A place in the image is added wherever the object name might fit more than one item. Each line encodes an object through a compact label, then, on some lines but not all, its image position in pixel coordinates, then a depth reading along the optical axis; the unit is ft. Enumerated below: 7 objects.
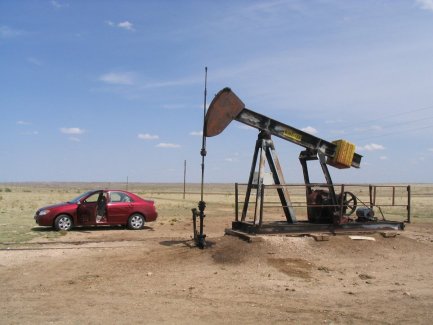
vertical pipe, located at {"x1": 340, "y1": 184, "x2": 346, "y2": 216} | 36.90
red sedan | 51.06
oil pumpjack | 35.83
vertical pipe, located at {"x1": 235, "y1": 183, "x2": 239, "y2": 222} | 38.26
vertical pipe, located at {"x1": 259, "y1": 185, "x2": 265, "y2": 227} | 32.97
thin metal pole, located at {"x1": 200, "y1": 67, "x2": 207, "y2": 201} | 34.87
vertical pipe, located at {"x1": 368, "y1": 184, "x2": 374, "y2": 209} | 39.76
